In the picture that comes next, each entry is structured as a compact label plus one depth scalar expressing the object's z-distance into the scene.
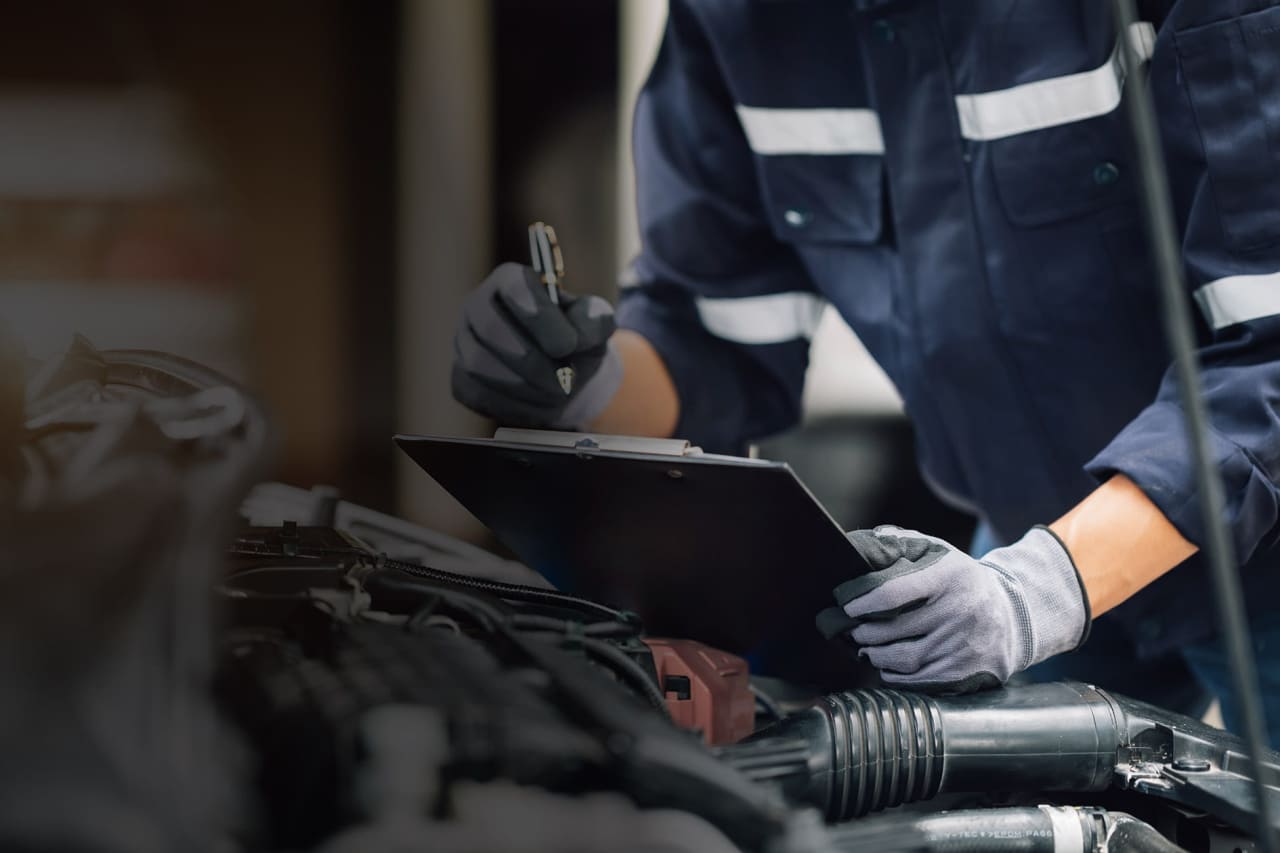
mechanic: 1.68
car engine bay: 1.35
